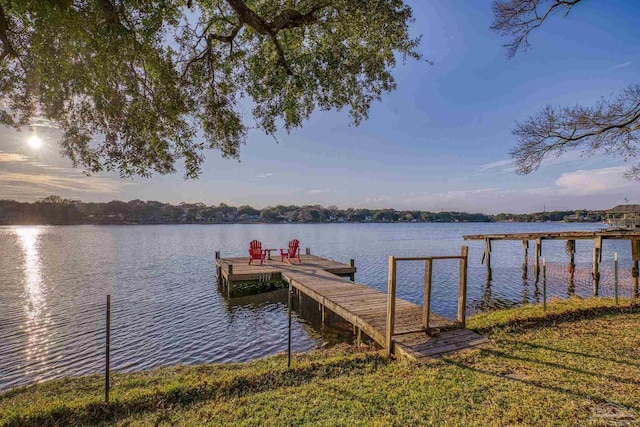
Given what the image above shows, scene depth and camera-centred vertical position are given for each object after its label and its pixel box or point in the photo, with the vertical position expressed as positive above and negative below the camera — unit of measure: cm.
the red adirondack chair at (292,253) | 1912 -239
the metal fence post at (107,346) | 476 -213
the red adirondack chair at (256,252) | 1800 -227
